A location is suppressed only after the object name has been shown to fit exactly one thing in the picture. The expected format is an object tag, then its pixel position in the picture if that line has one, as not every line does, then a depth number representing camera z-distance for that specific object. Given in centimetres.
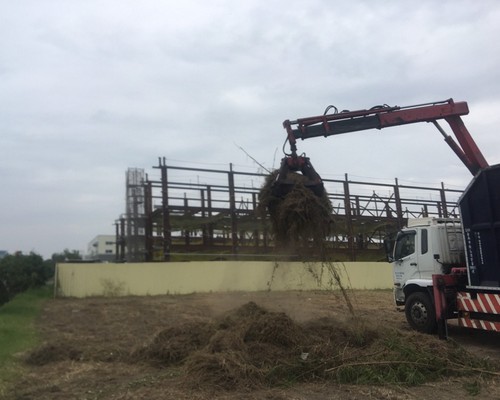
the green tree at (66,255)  7856
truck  962
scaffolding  2955
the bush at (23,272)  2567
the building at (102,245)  11386
